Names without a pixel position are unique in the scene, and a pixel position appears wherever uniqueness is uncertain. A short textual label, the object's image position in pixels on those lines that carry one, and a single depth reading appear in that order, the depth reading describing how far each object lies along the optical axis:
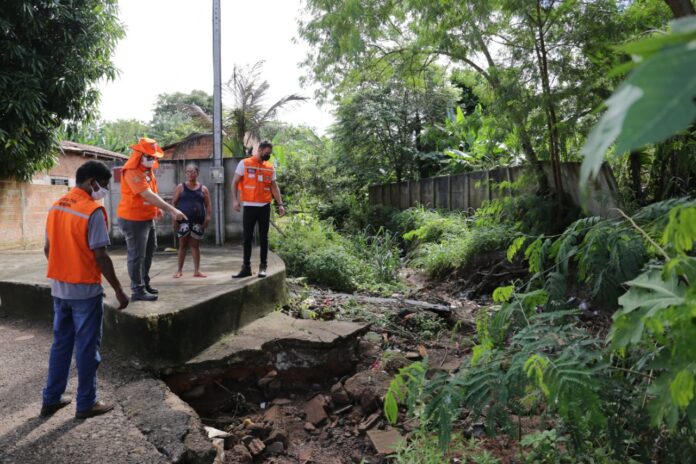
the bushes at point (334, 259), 8.05
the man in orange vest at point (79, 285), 3.18
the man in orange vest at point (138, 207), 4.38
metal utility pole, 8.16
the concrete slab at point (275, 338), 4.26
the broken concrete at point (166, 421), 3.02
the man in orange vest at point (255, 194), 5.61
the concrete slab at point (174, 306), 3.94
